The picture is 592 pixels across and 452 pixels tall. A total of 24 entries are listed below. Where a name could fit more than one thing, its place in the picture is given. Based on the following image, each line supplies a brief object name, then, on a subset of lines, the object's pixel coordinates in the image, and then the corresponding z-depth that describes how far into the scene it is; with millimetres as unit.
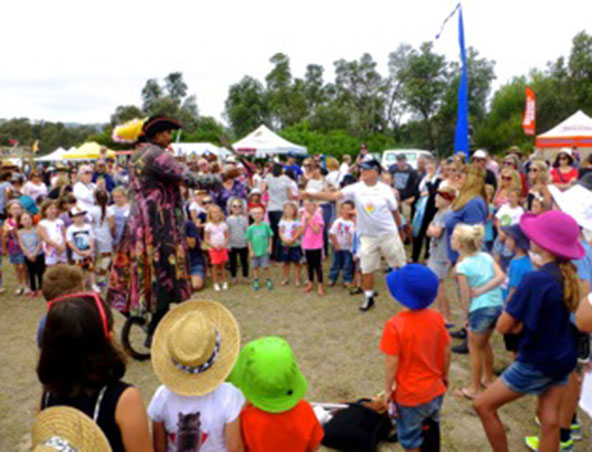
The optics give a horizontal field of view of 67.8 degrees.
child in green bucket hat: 1900
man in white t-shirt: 5594
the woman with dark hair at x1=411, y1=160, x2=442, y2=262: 7680
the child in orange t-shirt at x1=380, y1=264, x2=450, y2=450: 2512
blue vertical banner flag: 9109
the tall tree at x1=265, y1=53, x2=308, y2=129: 52625
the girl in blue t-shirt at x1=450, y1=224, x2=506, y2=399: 3516
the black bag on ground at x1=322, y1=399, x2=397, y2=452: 2941
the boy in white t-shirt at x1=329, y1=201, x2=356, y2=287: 6848
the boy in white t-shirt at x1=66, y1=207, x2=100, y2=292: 6434
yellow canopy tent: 25641
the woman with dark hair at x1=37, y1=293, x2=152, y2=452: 1626
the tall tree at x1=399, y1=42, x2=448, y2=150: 48688
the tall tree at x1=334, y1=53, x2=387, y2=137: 57125
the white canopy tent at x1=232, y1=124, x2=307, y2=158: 16906
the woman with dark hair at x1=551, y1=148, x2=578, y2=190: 7723
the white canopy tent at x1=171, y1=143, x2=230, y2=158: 25672
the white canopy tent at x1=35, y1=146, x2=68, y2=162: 27112
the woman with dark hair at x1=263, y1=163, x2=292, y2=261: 8219
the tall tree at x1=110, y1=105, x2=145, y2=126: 67000
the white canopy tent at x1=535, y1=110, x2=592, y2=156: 15609
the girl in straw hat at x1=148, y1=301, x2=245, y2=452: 1914
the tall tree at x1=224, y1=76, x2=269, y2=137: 55156
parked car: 18766
